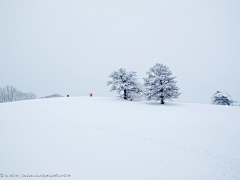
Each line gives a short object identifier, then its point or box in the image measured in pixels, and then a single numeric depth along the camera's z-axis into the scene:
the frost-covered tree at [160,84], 24.31
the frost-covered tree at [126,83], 27.58
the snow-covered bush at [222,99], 34.44
